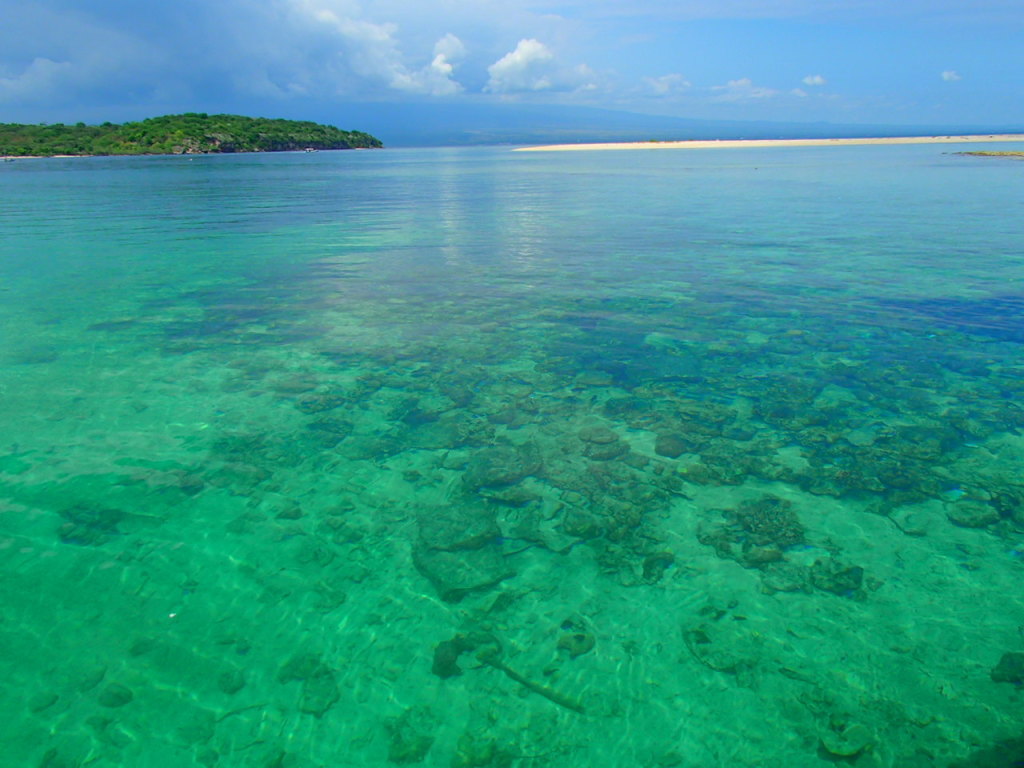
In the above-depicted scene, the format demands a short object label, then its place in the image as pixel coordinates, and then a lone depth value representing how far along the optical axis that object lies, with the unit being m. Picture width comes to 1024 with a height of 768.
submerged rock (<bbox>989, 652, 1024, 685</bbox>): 5.39
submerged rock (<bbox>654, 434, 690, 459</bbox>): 9.12
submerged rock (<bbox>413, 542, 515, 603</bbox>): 6.65
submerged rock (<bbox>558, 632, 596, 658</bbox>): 5.83
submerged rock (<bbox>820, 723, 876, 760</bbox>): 4.88
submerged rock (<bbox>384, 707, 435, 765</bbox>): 4.91
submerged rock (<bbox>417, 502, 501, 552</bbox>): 7.31
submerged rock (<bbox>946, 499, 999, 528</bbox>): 7.46
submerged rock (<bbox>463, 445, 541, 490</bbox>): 8.50
